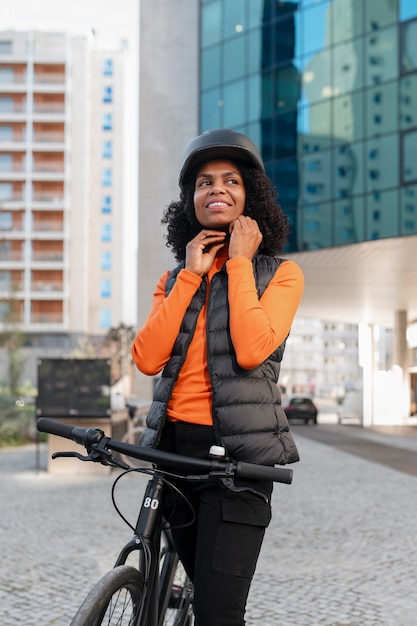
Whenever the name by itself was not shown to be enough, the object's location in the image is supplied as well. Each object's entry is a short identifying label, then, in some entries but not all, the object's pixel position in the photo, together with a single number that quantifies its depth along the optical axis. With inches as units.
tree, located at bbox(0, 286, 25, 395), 982.9
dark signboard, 468.1
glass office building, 888.9
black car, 1337.4
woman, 88.5
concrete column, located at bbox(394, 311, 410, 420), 1422.2
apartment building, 2743.6
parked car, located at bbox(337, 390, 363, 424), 1413.3
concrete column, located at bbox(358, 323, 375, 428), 1358.3
